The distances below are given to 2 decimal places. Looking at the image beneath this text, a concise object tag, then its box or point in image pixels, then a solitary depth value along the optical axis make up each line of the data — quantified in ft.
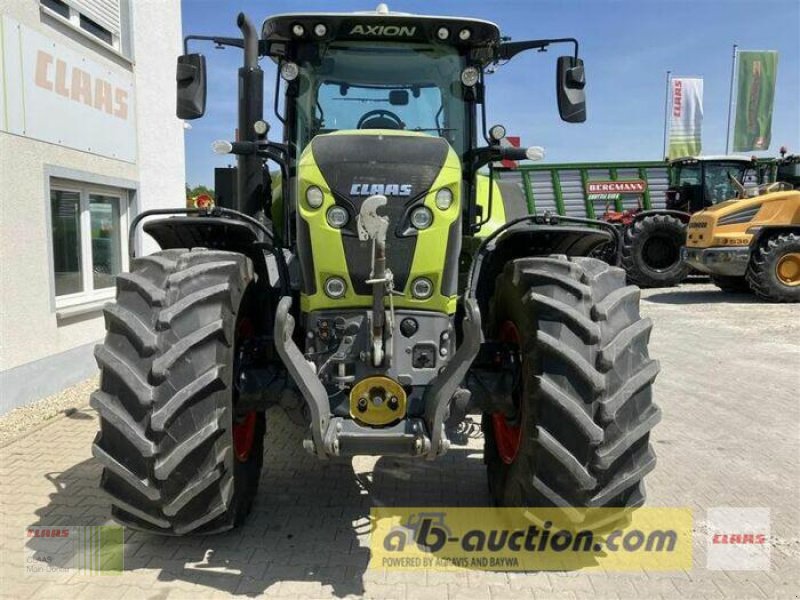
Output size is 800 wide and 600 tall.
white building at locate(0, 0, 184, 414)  17.22
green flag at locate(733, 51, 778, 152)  73.41
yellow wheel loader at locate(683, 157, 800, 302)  37.58
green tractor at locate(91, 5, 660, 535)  8.80
